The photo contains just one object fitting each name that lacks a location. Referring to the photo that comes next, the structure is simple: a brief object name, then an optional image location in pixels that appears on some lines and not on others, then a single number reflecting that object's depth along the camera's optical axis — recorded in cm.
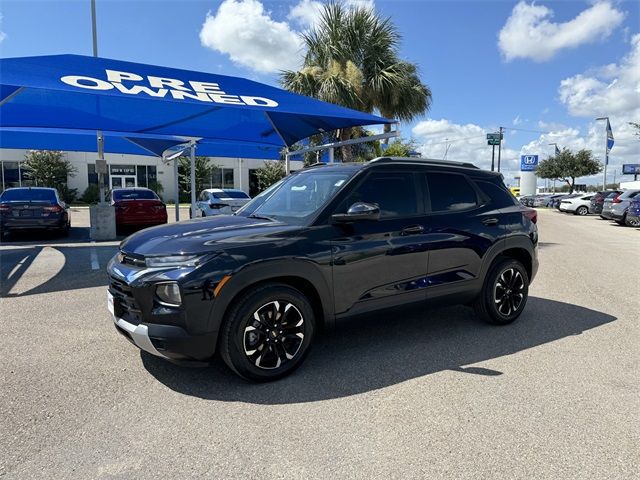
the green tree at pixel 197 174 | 3966
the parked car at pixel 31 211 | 1218
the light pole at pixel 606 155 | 3803
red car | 1430
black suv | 338
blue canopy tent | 755
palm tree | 1584
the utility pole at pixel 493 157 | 4828
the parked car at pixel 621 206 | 2083
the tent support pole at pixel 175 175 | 1792
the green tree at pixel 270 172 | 4144
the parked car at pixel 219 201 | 1505
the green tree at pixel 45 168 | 3531
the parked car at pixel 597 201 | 2869
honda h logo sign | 7225
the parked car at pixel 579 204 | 3203
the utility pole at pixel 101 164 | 1318
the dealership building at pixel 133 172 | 3672
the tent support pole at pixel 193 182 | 1358
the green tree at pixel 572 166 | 5403
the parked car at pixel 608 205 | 2211
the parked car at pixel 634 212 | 2031
